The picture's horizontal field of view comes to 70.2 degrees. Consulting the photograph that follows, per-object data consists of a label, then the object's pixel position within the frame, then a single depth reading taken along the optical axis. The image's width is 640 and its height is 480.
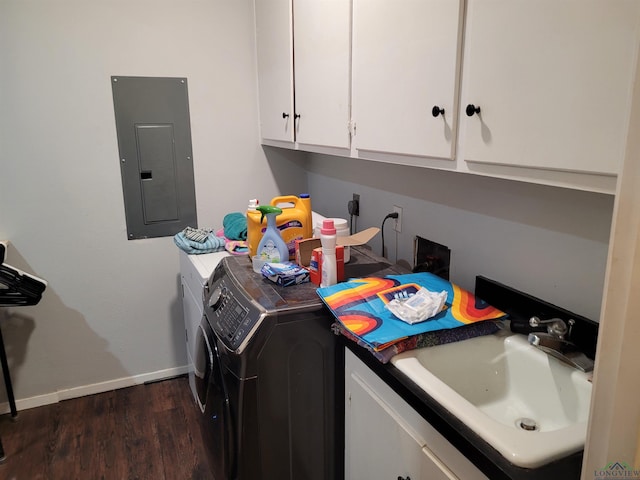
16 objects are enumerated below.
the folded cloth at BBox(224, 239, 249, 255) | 2.09
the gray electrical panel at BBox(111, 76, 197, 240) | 2.44
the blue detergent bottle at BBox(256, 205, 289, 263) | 1.75
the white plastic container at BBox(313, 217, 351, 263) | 1.83
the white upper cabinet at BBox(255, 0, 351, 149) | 1.64
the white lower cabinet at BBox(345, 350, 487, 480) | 0.96
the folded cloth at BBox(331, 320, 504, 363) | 1.16
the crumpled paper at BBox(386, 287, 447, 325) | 1.23
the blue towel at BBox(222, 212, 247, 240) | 2.22
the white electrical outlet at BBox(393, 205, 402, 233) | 1.92
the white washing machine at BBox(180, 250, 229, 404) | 2.01
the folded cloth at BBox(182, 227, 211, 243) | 2.25
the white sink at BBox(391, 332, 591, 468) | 0.88
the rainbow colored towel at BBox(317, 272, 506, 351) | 1.20
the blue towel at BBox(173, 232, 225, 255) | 2.22
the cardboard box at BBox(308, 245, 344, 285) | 1.56
